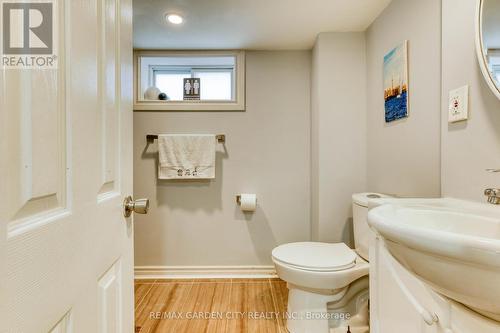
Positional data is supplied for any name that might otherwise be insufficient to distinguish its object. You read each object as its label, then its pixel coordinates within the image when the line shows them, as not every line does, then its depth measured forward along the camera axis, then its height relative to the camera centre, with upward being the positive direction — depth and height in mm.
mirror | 831 +429
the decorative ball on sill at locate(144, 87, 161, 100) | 2074 +598
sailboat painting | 1334 +465
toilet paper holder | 2008 -298
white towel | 1962 +60
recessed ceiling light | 1600 +971
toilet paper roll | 1950 -311
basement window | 2033 +736
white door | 336 -26
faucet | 778 -105
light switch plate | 952 +235
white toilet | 1282 -624
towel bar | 1999 +212
